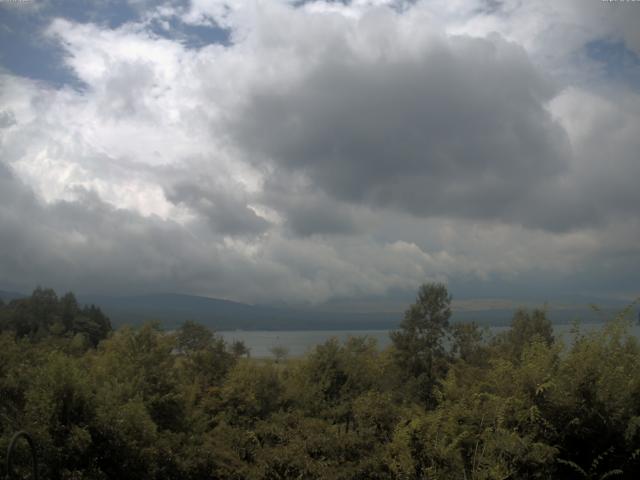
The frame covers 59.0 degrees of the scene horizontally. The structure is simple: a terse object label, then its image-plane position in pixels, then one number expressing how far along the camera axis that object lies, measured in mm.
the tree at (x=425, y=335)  45688
